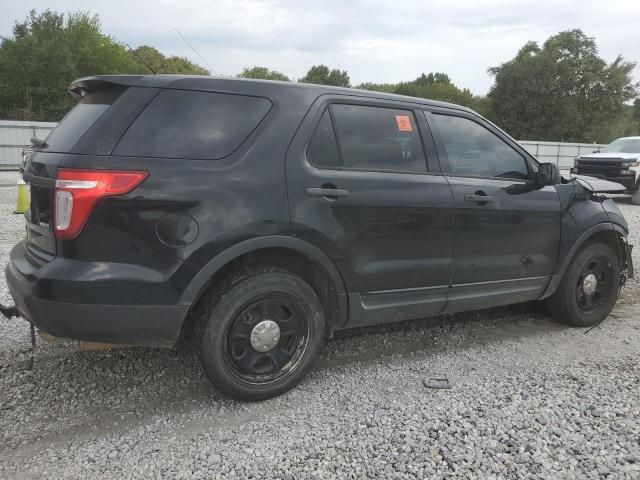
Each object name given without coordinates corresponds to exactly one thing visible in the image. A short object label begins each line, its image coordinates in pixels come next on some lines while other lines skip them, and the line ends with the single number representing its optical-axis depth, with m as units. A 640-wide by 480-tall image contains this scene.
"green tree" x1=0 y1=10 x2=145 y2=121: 33.97
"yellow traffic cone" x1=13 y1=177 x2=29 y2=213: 9.51
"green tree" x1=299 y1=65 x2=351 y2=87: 75.56
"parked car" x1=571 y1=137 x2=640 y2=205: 14.56
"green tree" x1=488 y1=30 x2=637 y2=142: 46.97
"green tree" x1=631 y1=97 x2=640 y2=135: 55.09
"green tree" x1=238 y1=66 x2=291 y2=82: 58.94
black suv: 2.68
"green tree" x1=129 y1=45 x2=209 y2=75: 53.44
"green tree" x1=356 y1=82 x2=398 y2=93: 73.72
